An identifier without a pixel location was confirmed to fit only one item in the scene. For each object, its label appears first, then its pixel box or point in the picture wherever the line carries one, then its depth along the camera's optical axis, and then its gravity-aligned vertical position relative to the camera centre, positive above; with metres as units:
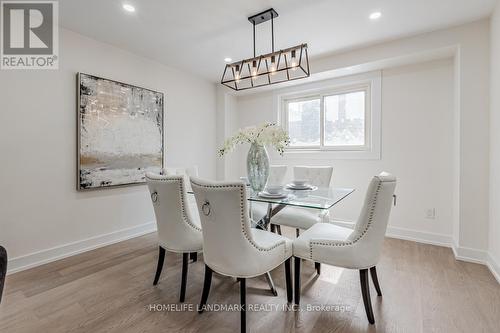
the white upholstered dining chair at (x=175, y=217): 1.81 -0.42
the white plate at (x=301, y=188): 2.42 -0.23
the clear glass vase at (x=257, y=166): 2.29 -0.01
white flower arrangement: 2.20 +0.27
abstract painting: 2.81 +0.41
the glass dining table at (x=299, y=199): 1.79 -0.28
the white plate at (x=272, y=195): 2.02 -0.27
